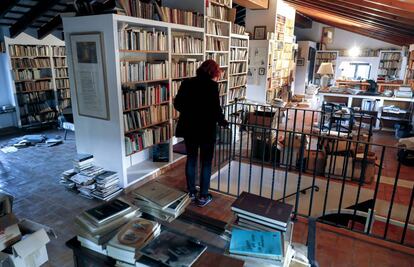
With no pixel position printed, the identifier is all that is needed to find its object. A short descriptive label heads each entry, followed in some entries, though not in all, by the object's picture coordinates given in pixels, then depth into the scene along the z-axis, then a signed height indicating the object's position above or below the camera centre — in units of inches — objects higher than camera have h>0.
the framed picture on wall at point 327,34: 487.4 +45.1
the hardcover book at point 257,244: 51.2 -34.4
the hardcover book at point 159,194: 69.1 -33.5
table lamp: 312.6 -8.5
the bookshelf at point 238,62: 240.9 -1.8
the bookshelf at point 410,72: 284.9 -10.3
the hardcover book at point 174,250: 50.0 -34.6
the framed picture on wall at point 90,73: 128.3 -7.1
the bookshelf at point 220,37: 200.7 +16.7
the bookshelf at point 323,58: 498.6 +5.4
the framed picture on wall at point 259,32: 280.2 +27.0
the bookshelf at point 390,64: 441.9 -3.4
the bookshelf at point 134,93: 128.3 -17.2
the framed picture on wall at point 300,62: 463.2 -1.9
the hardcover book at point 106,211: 59.0 -32.7
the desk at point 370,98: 268.9 -37.6
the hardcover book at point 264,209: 61.5 -33.4
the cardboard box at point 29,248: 66.1 -45.1
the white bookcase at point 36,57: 251.7 -0.7
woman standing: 112.2 -21.7
